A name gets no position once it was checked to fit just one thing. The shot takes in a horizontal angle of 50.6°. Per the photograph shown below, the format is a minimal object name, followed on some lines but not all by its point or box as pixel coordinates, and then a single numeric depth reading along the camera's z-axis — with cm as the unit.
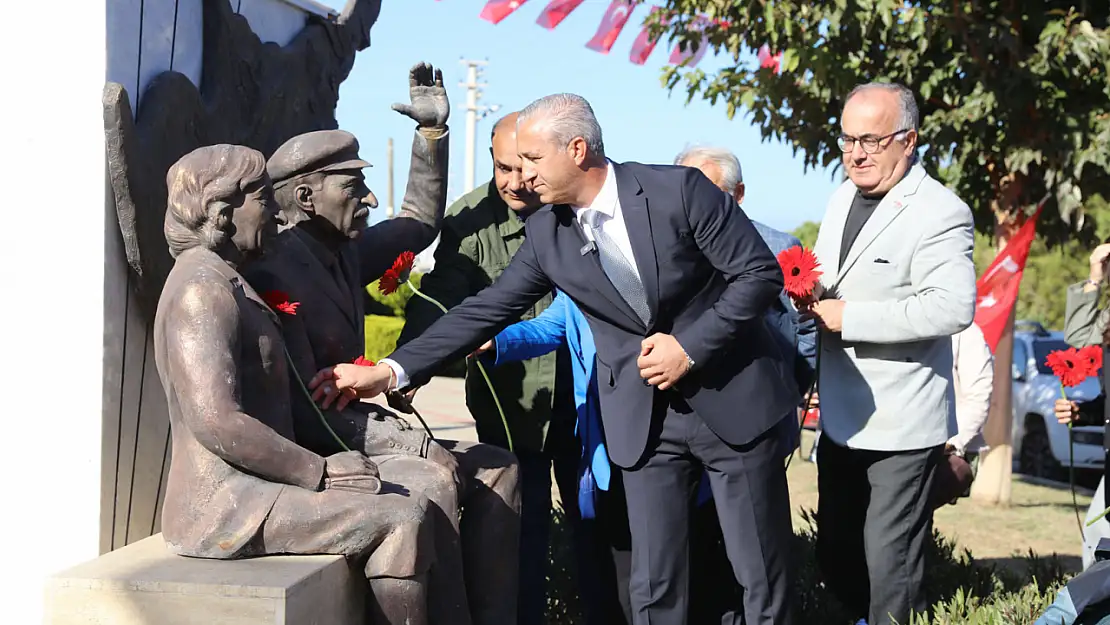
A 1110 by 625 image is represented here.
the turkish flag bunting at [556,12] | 863
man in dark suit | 332
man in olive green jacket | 422
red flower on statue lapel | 328
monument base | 289
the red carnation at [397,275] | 388
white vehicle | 1054
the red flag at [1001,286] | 836
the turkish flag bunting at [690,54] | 803
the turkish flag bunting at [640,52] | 933
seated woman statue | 302
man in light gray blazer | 381
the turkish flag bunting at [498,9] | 848
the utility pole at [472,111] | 3406
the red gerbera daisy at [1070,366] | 437
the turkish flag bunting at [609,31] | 912
